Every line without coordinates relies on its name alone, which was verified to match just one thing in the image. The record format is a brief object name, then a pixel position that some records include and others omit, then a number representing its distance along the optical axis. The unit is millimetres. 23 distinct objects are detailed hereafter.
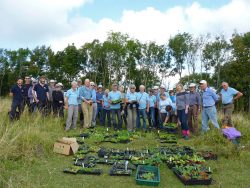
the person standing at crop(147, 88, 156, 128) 6554
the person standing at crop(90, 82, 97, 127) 6656
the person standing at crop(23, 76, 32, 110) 6445
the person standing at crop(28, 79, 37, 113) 6401
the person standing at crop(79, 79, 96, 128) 6563
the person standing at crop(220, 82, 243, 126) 5843
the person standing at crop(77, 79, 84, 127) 6652
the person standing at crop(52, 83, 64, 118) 6568
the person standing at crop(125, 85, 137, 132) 6488
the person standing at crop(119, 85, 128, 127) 6716
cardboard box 4040
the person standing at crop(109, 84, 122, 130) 6599
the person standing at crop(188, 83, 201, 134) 6104
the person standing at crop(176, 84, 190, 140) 5623
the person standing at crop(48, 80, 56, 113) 6616
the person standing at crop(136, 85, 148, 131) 6491
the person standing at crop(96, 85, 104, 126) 7040
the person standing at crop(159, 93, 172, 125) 6361
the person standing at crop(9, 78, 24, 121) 6086
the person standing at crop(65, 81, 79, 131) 6230
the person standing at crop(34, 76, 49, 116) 6350
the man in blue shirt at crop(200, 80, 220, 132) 5569
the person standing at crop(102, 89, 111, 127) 6770
